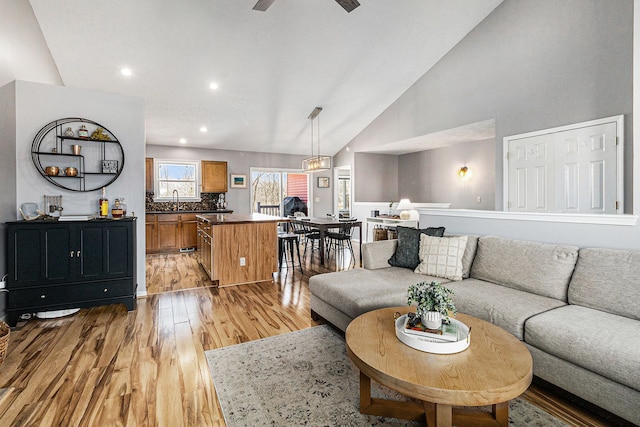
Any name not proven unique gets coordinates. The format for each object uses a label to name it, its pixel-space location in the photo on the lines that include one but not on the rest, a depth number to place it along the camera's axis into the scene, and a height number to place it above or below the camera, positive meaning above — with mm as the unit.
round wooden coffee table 1290 -709
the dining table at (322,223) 5355 -192
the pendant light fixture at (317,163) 5621 +886
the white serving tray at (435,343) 1559 -662
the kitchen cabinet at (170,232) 6887 -440
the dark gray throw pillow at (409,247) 3244 -367
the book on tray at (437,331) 1626 -637
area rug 1716 -1110
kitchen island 4309 -523
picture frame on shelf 3680 +541
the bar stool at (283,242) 5164 -498
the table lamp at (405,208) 6598 +80
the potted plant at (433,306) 1692 -507
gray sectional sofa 1624 -654
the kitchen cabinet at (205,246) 4492 -543
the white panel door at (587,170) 3572 +501
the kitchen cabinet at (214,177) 7680 +871
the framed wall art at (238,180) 8078 +818
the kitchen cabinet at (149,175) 7168 +854
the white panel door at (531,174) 4152 +521
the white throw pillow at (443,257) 2939 -435
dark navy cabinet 3012 -530
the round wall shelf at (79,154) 3436 +660
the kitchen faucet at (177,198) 7617 +345
